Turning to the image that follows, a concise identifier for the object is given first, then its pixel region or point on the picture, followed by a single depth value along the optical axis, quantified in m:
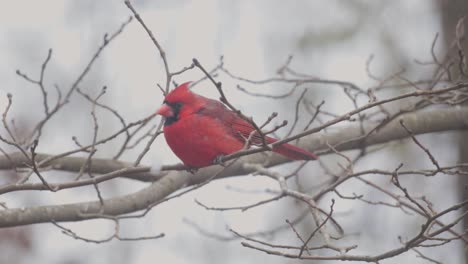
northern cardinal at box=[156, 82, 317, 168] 6.96
